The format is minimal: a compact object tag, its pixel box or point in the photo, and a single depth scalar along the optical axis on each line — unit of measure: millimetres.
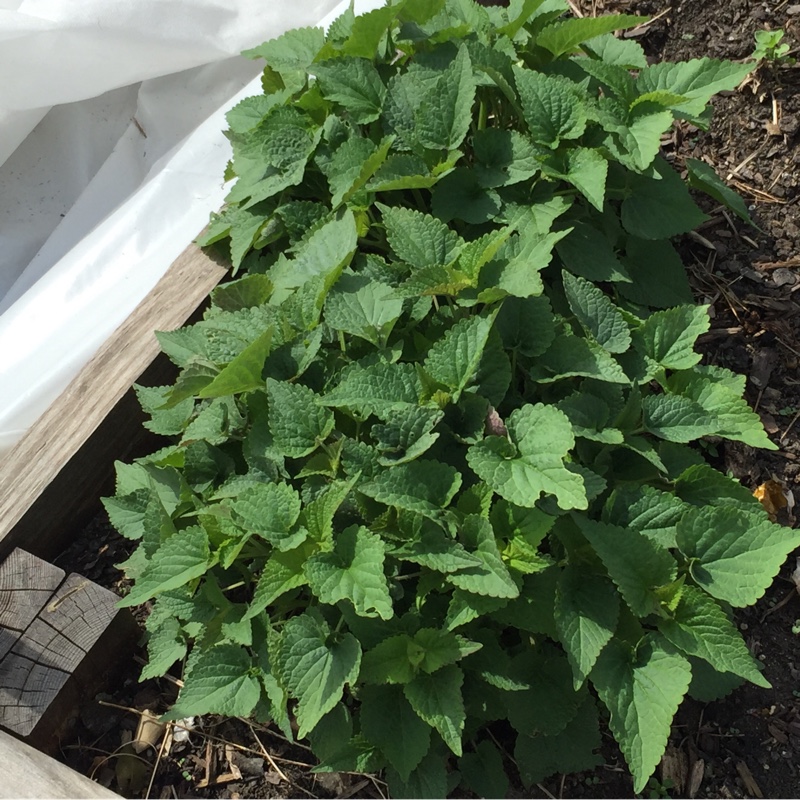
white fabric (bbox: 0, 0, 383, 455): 902
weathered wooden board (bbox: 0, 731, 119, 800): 627
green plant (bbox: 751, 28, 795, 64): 903
